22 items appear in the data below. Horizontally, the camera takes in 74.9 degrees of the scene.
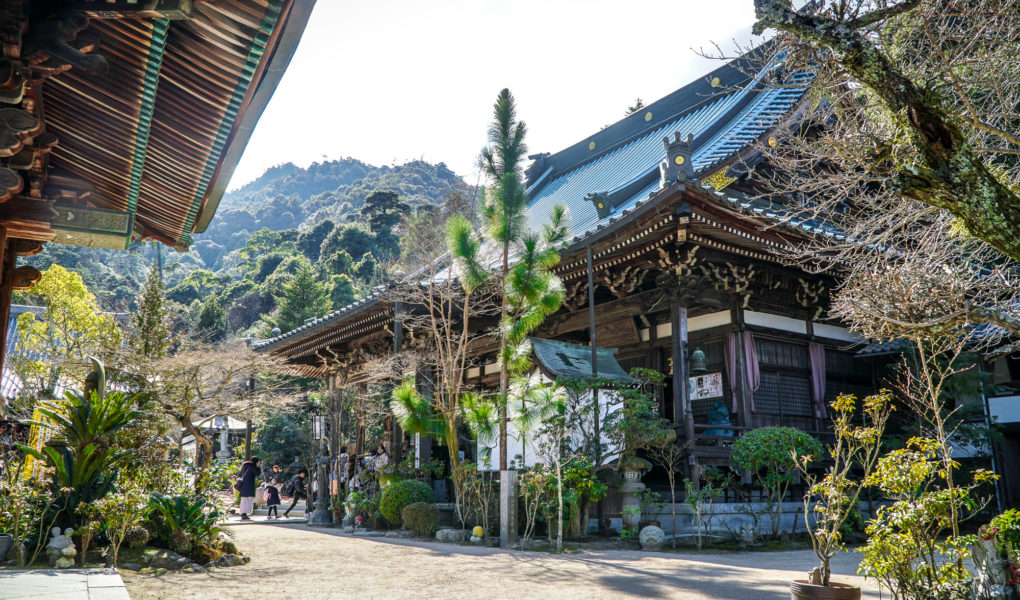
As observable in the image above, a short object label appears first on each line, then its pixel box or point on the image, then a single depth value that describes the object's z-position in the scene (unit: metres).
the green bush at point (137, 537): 6.86
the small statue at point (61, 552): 5.88
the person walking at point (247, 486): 16.52
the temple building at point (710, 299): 10.13
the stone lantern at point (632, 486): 9.62
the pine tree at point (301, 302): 36.41
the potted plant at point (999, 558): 3.95
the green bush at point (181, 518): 7.08
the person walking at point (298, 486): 19.59
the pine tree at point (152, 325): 15.39
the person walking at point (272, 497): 17.48
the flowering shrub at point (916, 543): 4.14
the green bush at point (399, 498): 11.91
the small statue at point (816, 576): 4.49
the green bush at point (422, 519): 11.11
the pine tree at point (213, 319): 41.72
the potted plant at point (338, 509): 14.57
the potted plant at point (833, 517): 4.30
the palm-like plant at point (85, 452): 6.53
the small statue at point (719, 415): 12.30
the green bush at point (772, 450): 9.59
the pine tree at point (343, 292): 42.81
